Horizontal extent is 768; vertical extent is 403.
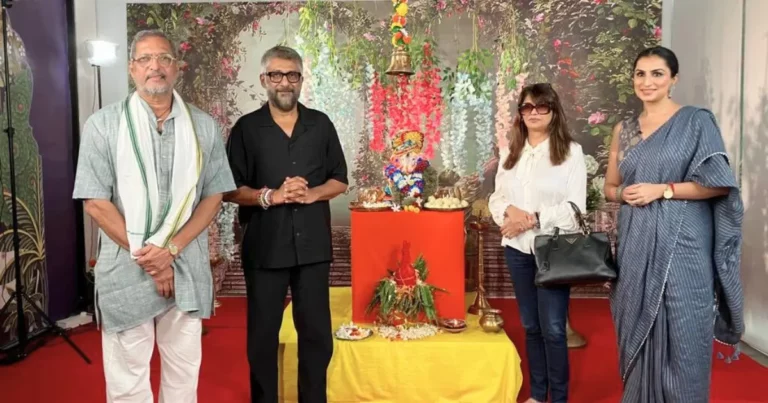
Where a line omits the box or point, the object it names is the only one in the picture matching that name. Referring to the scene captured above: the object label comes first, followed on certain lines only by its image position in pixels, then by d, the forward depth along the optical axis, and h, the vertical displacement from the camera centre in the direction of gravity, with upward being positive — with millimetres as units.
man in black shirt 2734 -191
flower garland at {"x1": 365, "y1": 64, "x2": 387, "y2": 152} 5805 +618
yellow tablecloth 3191 -1029
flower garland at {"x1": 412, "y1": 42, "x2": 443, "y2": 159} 5766 +754
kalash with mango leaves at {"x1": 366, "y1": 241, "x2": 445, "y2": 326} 3369 -648
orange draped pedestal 3447 -369
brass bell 3738 +733
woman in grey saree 2424 -271
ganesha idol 3527 +56
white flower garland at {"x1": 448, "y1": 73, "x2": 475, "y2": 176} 5727 +562
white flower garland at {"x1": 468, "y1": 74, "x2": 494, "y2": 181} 5730 +570
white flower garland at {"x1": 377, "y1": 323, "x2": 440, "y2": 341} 3295 -854
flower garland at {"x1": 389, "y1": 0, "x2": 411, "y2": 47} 3734 +947
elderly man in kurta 2186 -165
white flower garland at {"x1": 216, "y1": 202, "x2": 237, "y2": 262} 5953 -512
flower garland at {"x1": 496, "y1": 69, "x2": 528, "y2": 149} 5730 +713
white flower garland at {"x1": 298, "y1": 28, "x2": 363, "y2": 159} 5805 +784
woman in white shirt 2869 -153
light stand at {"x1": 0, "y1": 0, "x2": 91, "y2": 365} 4043 -676
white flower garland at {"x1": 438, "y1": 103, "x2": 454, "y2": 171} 5773 +361
